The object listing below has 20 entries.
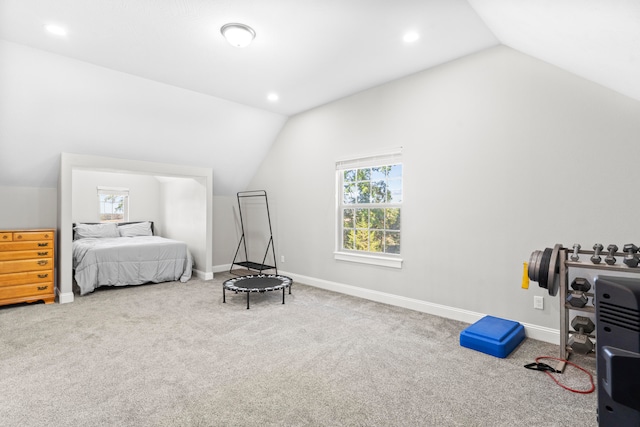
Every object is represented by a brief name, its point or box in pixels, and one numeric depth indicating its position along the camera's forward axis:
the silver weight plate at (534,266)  2.67
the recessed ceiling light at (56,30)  2.92
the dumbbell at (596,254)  2.43
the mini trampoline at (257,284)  4.15
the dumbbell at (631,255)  2.28
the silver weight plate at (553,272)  2.58
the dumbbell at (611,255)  2.40
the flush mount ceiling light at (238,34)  2.86
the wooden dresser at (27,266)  4.00
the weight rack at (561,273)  2.52
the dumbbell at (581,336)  2.47
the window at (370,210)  4.27
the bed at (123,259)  4.81
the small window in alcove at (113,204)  7.03
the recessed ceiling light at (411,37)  3.03
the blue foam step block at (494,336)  2.71
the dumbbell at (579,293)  2.53
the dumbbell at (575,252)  2.54
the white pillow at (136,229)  6.86
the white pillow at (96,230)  6.22
